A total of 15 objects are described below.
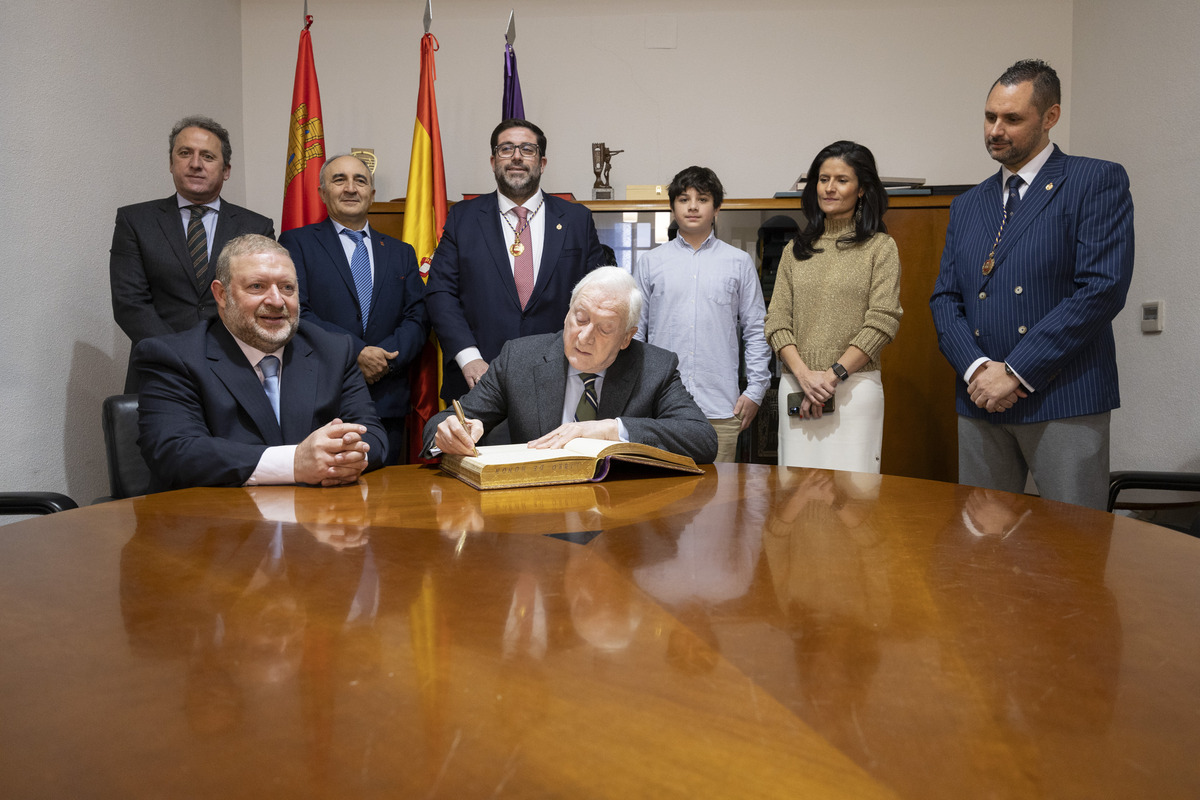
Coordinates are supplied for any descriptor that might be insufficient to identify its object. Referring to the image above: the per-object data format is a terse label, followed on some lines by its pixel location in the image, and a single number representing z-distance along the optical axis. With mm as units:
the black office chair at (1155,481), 2158
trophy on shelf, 4438
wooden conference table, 555
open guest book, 1575
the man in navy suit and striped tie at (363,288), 3119
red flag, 3912
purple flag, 4184
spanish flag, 3953
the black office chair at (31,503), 1883
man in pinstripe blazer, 2342
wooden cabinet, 4082
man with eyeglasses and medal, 3053
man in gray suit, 2059
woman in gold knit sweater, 2924
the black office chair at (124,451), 2053
